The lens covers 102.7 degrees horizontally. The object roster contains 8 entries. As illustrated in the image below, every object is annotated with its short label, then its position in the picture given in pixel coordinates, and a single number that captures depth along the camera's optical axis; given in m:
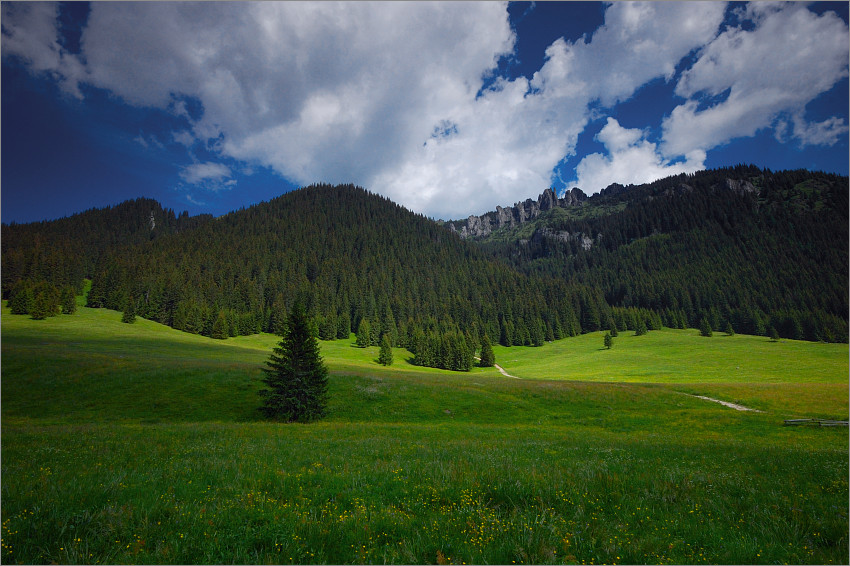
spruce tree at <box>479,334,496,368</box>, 109.31
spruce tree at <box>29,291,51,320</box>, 89.81
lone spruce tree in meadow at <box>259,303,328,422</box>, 31.20
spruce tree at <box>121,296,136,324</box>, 102.25
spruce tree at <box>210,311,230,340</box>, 110.38
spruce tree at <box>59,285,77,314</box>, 100.31
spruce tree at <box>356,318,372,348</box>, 123.56
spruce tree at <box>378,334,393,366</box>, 95.98
